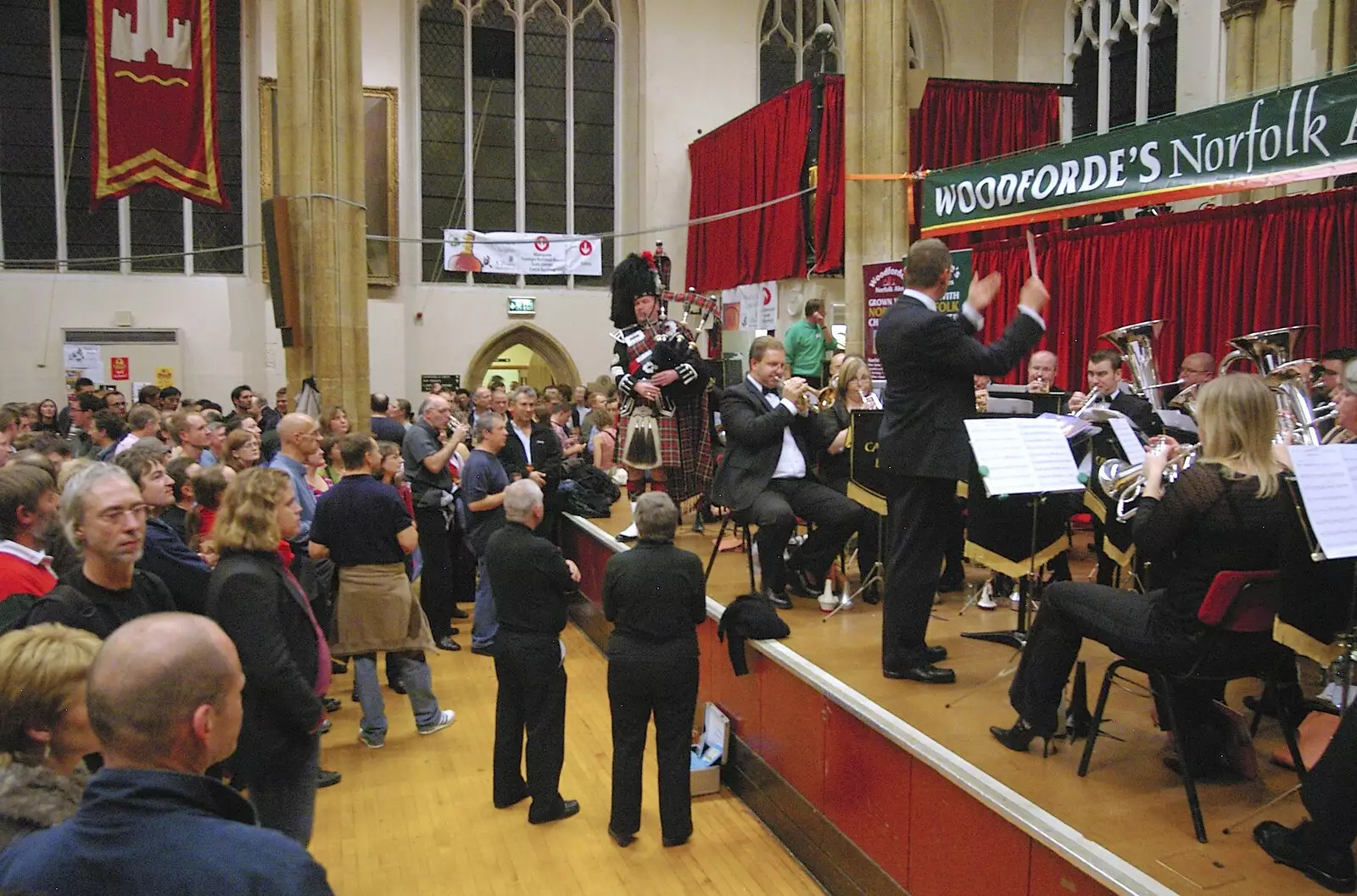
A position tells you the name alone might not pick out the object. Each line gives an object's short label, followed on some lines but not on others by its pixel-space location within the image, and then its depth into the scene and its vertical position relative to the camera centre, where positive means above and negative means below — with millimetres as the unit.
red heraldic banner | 9406 +2813
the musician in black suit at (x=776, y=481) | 5285 -524
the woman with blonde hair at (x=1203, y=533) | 2785 -406
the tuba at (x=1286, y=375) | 4059 +76
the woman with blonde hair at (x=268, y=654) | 2941 -816
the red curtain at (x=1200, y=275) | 7133 +962
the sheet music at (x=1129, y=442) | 3736 -196
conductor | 3576 -96
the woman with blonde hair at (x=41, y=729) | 1757 -639
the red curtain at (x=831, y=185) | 12039 +2518
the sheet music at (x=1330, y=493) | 2574 -272
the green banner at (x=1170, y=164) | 5504 +1522
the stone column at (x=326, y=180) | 9781 +2067
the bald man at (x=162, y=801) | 1326 -587
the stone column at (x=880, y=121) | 9859 +2705
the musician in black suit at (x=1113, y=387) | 5637 +17
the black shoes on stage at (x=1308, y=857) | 2414 -1181
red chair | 2756 -719
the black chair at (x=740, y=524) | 5480 -783
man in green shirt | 10414 +429
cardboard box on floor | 4820 -1842
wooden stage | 2641 -1236
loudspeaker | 9820 +1197
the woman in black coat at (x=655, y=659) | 4090 -1134
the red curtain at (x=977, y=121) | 12406 +3408
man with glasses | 2703 -430
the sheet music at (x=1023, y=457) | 3486 -244
